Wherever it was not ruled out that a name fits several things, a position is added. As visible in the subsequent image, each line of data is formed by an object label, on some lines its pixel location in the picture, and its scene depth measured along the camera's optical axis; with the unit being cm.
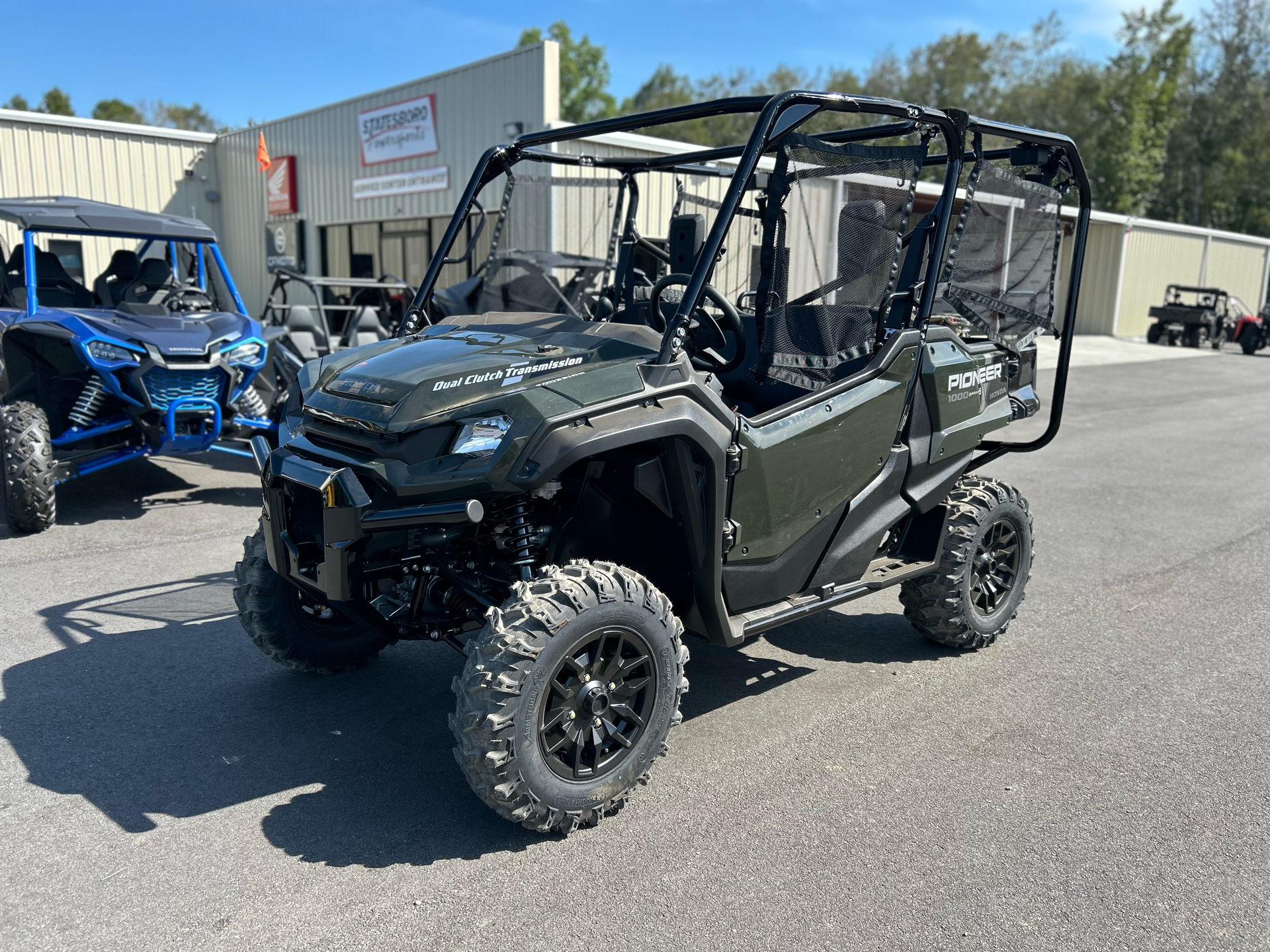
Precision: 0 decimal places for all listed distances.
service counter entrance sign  1634
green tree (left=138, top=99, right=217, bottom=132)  7094
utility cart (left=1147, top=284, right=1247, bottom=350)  2756
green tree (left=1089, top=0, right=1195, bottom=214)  5000
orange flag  1720
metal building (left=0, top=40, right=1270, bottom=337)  1489
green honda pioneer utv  307
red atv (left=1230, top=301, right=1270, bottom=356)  2634
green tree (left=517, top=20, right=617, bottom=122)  6341
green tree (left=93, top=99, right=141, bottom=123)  6034
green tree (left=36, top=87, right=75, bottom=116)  5475
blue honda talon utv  648
